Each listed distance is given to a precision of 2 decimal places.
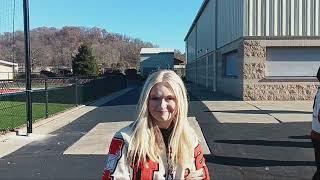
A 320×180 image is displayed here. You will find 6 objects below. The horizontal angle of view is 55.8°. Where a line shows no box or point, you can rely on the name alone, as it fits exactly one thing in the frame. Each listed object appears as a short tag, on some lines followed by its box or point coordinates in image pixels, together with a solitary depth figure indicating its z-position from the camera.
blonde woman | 1.50
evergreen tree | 40.87
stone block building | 12.82
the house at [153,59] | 42.56
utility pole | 7.06
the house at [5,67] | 49.21
